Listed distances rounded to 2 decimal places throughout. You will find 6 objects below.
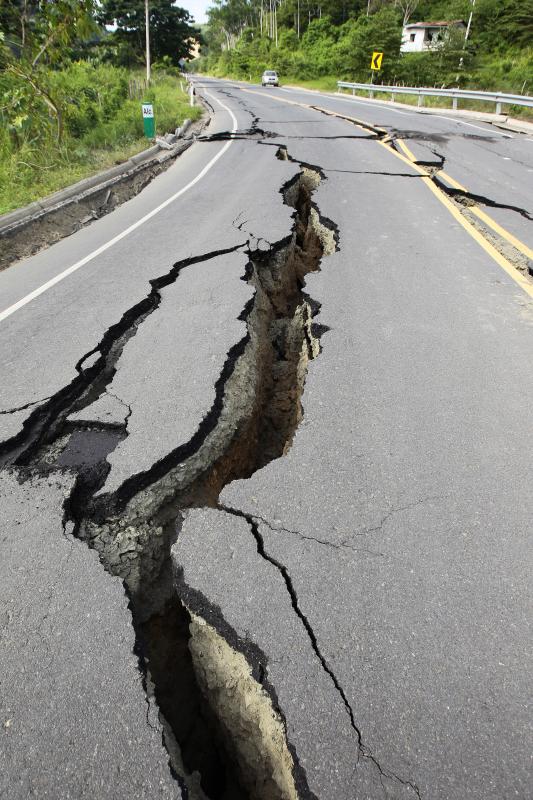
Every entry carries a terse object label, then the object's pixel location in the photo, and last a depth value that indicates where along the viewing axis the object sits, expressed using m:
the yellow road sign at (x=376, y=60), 22.46
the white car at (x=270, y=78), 35.06
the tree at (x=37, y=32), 8.82
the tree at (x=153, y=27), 31.67
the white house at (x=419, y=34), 39.72
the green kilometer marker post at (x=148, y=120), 12.06
